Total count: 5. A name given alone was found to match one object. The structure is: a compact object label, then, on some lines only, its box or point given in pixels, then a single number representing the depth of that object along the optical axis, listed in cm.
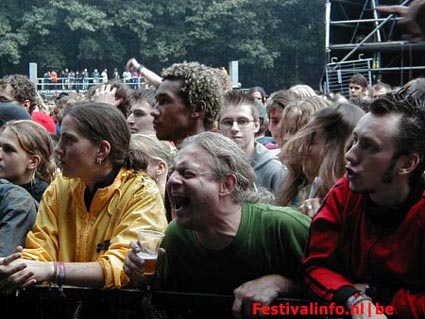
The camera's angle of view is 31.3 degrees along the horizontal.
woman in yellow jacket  300
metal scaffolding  1273
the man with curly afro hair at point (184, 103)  409
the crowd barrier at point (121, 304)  266
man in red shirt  242
